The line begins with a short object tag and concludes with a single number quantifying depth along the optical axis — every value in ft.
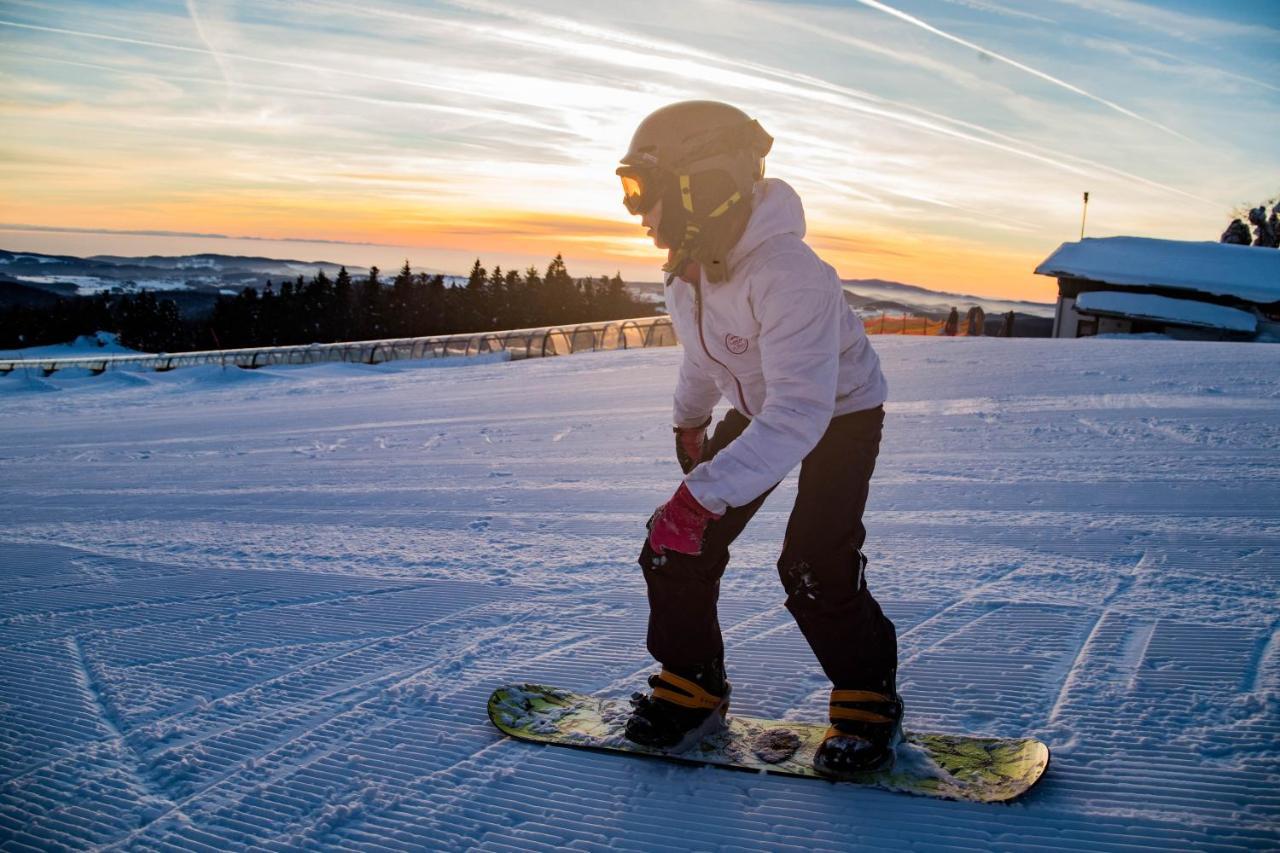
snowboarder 7.77
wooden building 98.48
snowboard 7.91
